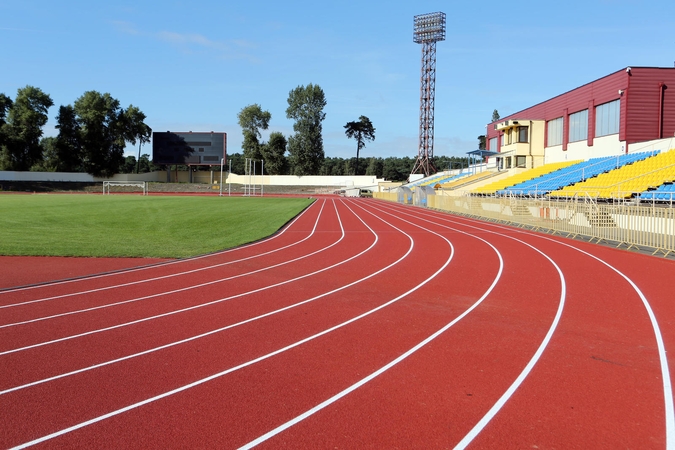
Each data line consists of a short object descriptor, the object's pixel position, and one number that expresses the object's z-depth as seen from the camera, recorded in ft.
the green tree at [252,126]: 290.35
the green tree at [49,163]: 263.49
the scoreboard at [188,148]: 252.01
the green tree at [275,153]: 286.25
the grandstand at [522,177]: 121.95
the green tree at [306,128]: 282.77
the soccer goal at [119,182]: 238.89
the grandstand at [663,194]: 64.59
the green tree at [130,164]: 386.11
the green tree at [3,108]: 243.17
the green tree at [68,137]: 261.24
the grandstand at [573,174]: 94.99
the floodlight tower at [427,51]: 233.35
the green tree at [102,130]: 261.44
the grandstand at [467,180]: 154.91
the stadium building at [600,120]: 102.22
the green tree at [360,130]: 344.49
